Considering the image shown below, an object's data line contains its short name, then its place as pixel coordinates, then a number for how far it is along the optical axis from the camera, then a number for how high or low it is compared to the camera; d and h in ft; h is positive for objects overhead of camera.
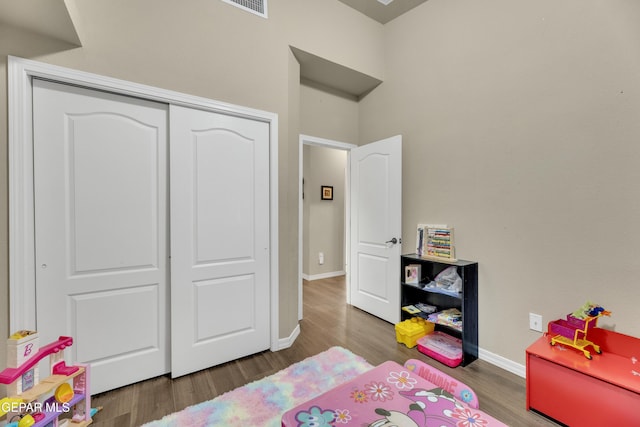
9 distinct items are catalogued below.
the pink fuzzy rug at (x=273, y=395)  5.27 -4.06
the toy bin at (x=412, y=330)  8.13 -3.64
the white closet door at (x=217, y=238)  6.65 -0.71
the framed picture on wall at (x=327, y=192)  16.26 +1.20
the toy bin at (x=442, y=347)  7.23 -3.91
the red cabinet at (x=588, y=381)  4.58 -3.13
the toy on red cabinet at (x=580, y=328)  5.40 -2.44
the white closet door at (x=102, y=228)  5.47 -0.36
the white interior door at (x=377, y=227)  9.37 -0.58
